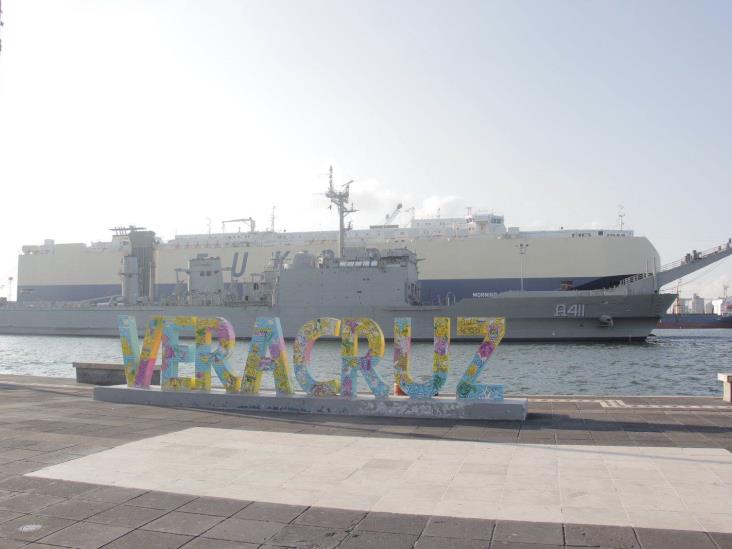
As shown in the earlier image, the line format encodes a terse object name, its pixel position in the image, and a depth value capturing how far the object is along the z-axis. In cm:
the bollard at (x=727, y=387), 1052
